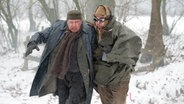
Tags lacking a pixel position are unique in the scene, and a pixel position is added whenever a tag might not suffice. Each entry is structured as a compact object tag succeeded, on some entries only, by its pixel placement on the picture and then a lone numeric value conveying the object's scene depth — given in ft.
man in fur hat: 15.90
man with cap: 16.03
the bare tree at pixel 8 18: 69.22
